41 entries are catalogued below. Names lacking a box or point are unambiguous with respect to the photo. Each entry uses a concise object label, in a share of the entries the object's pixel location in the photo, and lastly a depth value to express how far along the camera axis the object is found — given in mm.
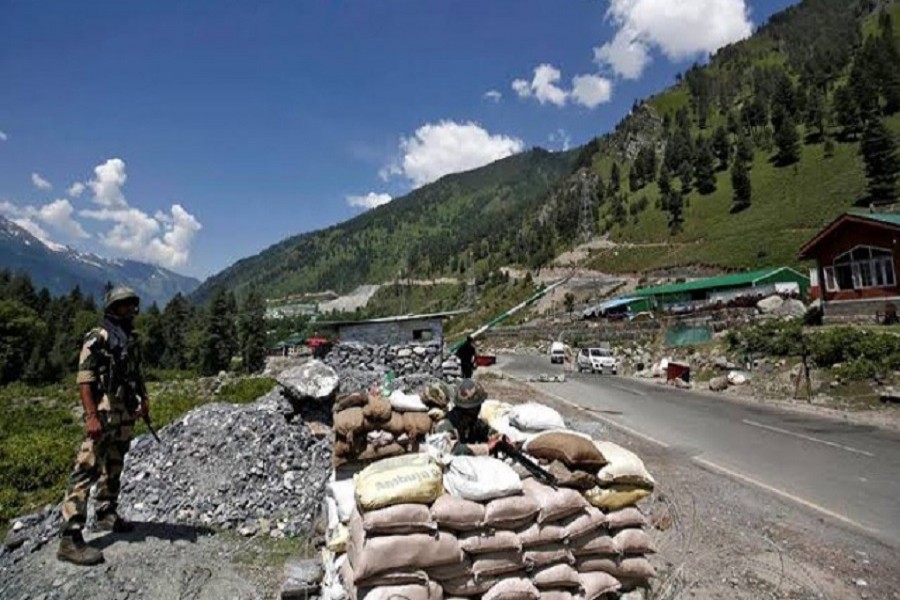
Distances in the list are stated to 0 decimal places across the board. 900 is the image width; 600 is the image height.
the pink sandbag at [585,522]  4953
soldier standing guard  5836
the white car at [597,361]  34656
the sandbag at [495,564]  4570
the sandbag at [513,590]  4559
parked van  42000
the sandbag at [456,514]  4508
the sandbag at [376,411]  6895
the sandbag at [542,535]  4746
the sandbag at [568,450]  5250
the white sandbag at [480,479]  4641
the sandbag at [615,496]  5293
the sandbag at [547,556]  4750
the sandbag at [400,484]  4434
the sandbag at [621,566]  5078
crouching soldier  5805
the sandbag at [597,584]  4926
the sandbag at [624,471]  5332
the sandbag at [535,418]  6043
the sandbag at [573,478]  5199
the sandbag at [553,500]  4832
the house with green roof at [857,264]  26594
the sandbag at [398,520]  4359
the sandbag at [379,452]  6730
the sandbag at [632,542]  5219
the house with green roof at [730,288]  49156
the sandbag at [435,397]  7762
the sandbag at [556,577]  4789
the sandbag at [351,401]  7204
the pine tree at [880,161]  60750
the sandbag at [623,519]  5281
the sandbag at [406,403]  7328
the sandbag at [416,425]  7090
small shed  17609
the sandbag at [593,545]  5022
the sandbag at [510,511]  4609
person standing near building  12781
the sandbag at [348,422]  6598
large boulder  11078
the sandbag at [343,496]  5645
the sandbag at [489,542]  4566
